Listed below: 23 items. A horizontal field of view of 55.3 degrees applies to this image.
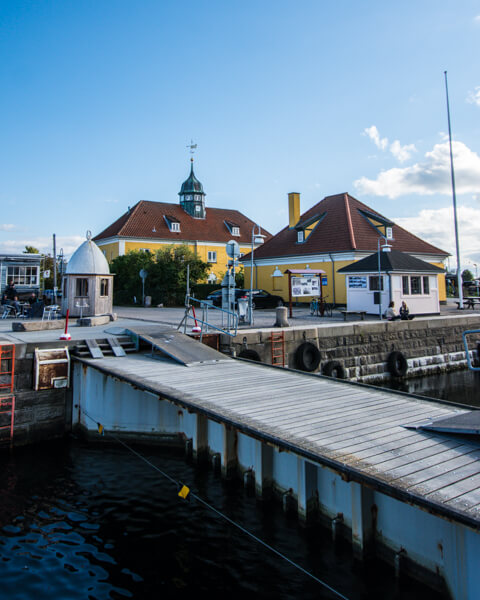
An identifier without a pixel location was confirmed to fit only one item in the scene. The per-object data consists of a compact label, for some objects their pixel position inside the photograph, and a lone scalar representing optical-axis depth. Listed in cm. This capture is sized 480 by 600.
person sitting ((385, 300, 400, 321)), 2109
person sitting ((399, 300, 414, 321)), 2123
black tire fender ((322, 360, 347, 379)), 1697
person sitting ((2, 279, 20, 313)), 2340
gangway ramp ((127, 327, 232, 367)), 1149
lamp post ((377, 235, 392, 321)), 2195
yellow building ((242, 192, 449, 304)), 3212
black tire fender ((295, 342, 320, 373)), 1630
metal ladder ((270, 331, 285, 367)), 1555
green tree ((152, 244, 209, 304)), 3669
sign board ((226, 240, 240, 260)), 1730
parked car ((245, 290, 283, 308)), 3191
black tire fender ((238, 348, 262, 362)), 1459
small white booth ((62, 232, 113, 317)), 1878
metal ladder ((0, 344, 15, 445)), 1076
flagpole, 3059
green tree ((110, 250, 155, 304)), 3822
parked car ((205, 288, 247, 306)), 3112
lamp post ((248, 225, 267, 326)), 1744
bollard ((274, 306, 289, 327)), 1686
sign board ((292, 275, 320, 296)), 2252
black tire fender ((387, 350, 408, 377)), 1911
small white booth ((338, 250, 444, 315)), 2339
